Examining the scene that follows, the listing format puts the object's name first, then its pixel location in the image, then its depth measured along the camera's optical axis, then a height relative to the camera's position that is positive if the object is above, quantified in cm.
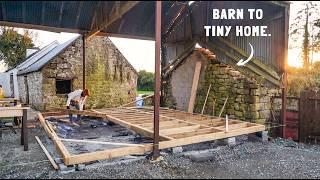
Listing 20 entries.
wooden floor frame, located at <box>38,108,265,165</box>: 535 -121
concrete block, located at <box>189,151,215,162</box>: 573 -155
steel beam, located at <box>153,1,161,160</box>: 554 -4
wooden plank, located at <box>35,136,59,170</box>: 523 -159
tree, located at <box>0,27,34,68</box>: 2678 +357
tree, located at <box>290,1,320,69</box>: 1346 +269
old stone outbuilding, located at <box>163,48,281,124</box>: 841 -24
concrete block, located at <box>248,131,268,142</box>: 763 -152
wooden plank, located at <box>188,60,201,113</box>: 1053 -15
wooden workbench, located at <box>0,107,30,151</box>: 651 -76
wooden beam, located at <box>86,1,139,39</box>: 550 +165
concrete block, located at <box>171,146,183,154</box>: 623 -152
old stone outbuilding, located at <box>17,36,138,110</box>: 1625 +36
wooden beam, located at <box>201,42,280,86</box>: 824 +31
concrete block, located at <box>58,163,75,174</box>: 504 -160
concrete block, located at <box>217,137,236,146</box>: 706 -152
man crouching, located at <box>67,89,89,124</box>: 947 -56
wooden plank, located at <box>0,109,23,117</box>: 649 -74
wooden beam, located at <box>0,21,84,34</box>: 872 +182
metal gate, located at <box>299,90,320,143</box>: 744 -93
